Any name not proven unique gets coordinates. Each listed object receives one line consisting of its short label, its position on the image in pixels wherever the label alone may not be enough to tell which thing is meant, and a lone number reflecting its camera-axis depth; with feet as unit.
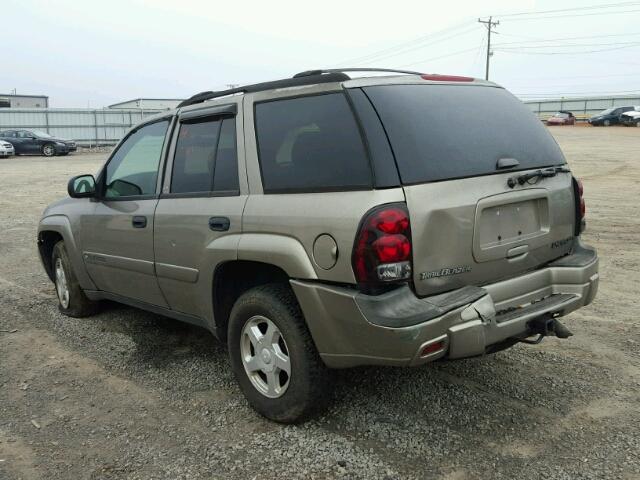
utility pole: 226.58
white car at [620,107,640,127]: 126.21
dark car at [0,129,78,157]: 97.91
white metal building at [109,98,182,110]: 141.08
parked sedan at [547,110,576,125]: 144.77
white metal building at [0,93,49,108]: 165.05
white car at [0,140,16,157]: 93.97
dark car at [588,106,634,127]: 129.59
